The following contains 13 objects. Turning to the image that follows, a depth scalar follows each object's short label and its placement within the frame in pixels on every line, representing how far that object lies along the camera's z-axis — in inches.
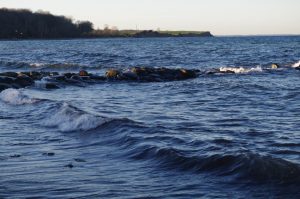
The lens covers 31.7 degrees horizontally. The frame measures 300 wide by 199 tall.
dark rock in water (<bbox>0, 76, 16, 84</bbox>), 1093.4
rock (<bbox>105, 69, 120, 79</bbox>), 1257.1
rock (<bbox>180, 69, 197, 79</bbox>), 1270.1
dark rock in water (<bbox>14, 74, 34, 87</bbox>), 1107.9
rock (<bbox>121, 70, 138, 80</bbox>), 1231.5
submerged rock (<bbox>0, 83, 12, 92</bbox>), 1002.5
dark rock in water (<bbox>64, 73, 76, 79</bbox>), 1229.1
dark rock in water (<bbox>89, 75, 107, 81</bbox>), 1232.2
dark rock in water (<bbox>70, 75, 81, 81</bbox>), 1201.6
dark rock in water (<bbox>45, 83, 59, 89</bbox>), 1069.8
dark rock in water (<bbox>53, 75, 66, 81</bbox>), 1190.9
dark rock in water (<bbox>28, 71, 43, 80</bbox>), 1223.1
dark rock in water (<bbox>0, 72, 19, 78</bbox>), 1196.9
